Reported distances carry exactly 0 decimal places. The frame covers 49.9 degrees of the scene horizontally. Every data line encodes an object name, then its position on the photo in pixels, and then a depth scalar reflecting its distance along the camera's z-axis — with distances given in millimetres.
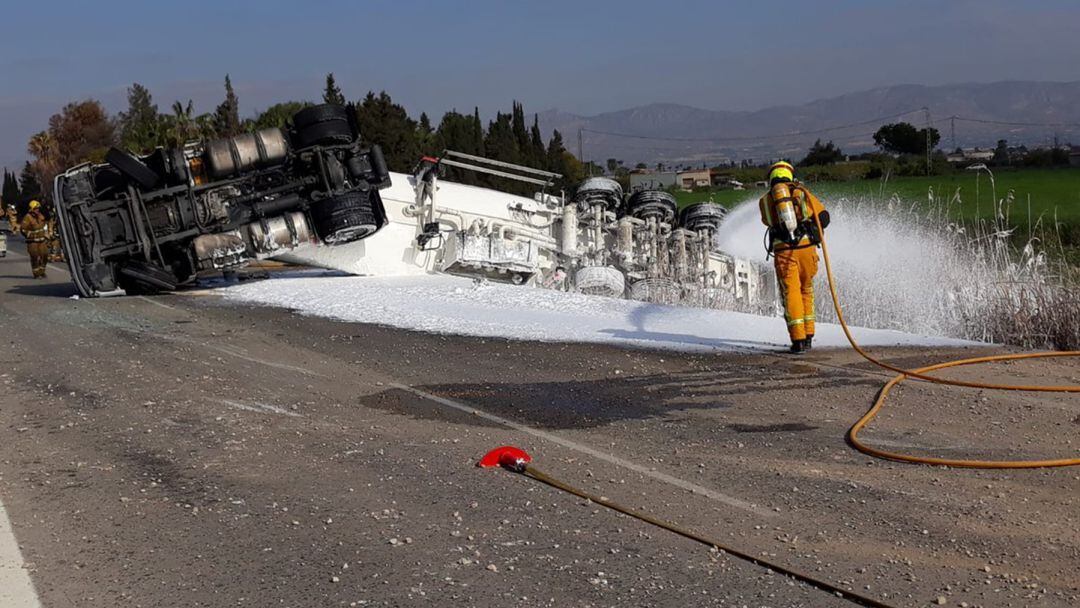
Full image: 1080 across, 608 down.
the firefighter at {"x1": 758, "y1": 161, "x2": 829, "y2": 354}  9906
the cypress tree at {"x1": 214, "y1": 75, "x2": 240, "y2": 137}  54688
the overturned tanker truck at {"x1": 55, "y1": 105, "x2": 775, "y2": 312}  16016
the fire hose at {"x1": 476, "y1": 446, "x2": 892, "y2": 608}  4551
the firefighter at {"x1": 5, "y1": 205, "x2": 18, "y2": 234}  49438
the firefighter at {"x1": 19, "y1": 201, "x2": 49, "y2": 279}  22531
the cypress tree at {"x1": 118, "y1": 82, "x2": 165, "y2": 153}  58009
